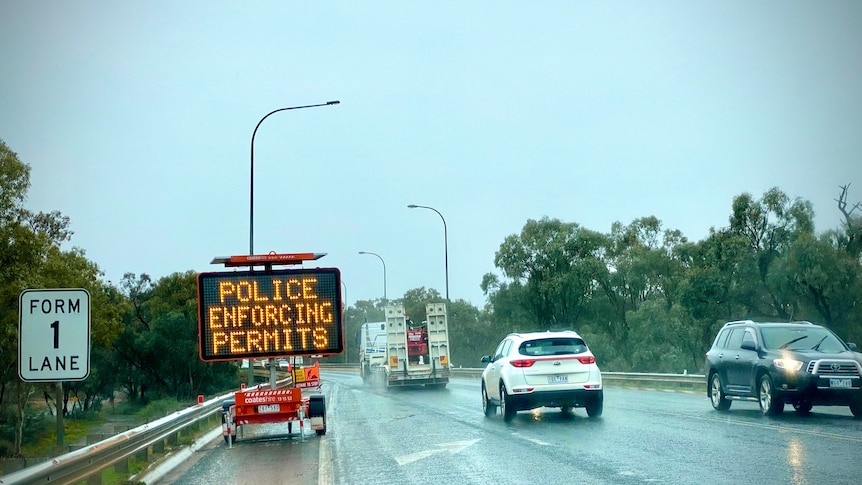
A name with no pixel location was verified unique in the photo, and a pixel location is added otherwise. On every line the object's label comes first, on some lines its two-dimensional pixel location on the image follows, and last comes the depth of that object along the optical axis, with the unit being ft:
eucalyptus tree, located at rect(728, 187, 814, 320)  172.24
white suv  63.57
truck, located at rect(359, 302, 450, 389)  141.49
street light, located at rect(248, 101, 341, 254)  111.75
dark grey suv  57.67
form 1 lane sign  34.47
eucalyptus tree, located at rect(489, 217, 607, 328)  255.70
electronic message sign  60.29
